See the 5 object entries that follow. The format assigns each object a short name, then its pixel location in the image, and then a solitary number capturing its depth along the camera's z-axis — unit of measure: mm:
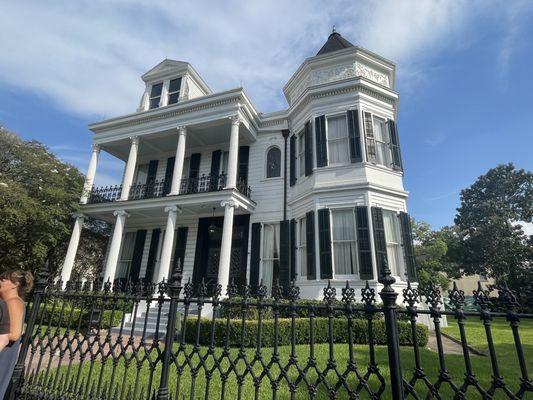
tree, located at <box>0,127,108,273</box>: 12102
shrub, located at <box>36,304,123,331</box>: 10250
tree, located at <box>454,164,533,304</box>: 28562
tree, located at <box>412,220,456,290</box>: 25464
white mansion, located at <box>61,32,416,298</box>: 10852
